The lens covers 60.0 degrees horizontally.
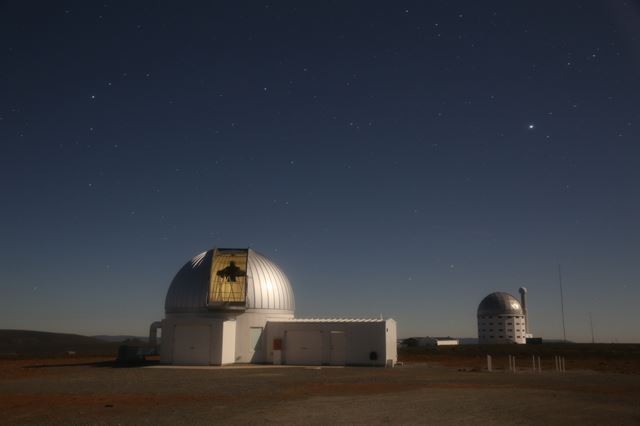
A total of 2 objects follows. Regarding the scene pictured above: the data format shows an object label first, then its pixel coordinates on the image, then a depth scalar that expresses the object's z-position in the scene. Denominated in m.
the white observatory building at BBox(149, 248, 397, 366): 31.05
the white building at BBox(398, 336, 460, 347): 83.75
